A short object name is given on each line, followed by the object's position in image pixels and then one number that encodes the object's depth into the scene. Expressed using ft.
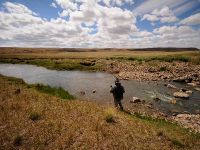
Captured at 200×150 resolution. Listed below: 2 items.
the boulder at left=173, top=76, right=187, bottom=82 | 66.09
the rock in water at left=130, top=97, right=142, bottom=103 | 40.16
